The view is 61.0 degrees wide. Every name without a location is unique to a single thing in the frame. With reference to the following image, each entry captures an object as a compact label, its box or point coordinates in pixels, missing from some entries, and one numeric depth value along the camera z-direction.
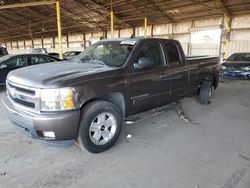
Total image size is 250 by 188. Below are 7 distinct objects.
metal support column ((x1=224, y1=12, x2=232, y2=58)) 16.53
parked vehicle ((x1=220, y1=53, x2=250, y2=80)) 10.81
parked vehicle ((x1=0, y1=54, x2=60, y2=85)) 7.87
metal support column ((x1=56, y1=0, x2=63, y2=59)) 11.23
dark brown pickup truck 2.90
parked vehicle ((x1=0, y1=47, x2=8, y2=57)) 10.66
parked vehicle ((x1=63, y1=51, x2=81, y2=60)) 20.45
